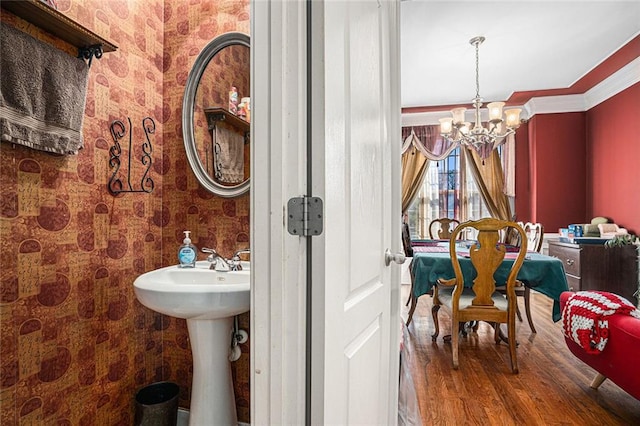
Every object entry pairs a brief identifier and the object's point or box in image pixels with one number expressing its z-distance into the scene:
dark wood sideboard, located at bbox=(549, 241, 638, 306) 3.83
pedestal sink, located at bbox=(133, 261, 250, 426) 1.49
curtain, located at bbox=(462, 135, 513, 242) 5.60
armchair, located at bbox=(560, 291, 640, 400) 1.62
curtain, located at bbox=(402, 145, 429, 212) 5.86
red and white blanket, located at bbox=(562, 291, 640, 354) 1.78
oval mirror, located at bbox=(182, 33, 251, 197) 1.71
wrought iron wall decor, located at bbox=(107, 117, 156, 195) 1.60
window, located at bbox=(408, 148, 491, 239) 5.79
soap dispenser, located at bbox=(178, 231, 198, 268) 1.65
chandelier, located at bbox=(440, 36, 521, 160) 3.57
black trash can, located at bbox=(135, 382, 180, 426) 1.57
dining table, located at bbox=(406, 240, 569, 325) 2.71
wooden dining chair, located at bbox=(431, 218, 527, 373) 2.46
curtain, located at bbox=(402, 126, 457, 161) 5.78
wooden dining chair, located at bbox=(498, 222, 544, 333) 3.06
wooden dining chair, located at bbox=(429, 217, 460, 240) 4.95
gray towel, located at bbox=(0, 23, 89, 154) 1.17
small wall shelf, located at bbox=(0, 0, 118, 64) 1.20
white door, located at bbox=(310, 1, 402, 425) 0.84
